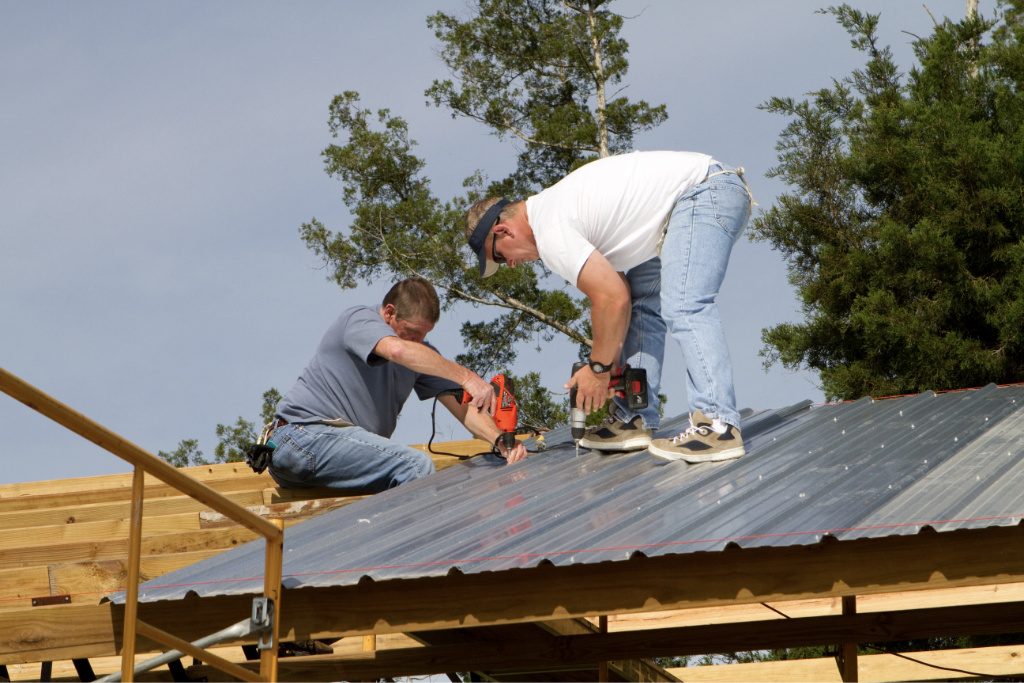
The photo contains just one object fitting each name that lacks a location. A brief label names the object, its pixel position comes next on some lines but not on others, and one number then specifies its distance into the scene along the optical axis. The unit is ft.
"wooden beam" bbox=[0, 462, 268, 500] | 55.62
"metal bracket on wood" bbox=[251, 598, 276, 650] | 24.39
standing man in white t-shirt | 36.47
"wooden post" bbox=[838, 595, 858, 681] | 37.70
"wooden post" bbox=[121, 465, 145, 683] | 22.26
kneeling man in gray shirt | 44.09
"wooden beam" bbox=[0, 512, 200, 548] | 43.19
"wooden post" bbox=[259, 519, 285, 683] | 24.21
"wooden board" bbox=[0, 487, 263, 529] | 46.78
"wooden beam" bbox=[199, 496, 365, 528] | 43.55
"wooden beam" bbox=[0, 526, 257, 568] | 39.40
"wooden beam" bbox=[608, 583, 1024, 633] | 54.75
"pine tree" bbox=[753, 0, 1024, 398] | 103.45
